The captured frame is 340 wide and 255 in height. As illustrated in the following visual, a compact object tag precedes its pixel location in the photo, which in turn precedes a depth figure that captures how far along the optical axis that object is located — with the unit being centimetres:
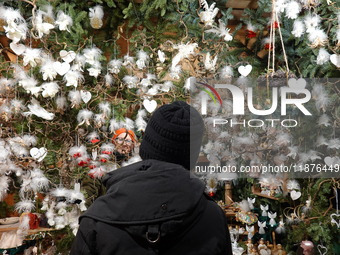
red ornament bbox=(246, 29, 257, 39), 230
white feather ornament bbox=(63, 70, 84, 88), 203
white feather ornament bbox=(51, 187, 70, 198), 205
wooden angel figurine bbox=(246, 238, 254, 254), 226
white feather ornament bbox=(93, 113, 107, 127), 213
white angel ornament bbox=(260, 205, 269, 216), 232
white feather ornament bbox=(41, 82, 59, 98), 200
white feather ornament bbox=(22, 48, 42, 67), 195
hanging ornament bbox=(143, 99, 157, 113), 216
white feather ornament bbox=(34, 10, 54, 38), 193
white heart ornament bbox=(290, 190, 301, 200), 222
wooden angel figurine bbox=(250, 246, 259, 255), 225
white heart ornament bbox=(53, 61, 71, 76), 201
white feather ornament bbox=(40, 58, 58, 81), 198
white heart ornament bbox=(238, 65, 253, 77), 214
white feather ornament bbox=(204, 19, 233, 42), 212
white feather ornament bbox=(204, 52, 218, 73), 208
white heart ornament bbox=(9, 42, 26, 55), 196
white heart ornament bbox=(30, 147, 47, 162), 204
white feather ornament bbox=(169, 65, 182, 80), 214
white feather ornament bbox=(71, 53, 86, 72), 208
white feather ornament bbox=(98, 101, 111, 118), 214
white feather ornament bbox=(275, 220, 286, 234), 228
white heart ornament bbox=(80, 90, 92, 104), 210
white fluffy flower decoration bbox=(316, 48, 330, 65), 211
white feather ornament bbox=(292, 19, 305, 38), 213
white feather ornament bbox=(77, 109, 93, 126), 212
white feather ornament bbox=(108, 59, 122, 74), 217
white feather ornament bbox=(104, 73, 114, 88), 218
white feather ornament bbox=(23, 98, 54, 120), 206
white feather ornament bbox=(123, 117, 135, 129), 218
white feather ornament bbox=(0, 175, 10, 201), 206
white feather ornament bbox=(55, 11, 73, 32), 201
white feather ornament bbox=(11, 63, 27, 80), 204
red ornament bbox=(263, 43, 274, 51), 230
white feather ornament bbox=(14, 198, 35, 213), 204
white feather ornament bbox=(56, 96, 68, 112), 213
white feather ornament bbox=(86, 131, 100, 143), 214
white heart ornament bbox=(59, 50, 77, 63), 203
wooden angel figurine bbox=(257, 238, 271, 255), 223
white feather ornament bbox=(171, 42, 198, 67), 204
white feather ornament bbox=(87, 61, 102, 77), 210
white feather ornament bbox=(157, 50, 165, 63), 210
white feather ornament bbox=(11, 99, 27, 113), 207
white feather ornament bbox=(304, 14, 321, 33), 208
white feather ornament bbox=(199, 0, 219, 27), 206
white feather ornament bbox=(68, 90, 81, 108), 208
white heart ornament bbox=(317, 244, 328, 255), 211
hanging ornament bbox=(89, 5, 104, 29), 216
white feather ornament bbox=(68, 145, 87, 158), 209
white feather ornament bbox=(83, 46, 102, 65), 210
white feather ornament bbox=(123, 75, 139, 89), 219
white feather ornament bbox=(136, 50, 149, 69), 216
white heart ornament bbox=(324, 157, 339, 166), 212
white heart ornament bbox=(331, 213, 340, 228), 205
